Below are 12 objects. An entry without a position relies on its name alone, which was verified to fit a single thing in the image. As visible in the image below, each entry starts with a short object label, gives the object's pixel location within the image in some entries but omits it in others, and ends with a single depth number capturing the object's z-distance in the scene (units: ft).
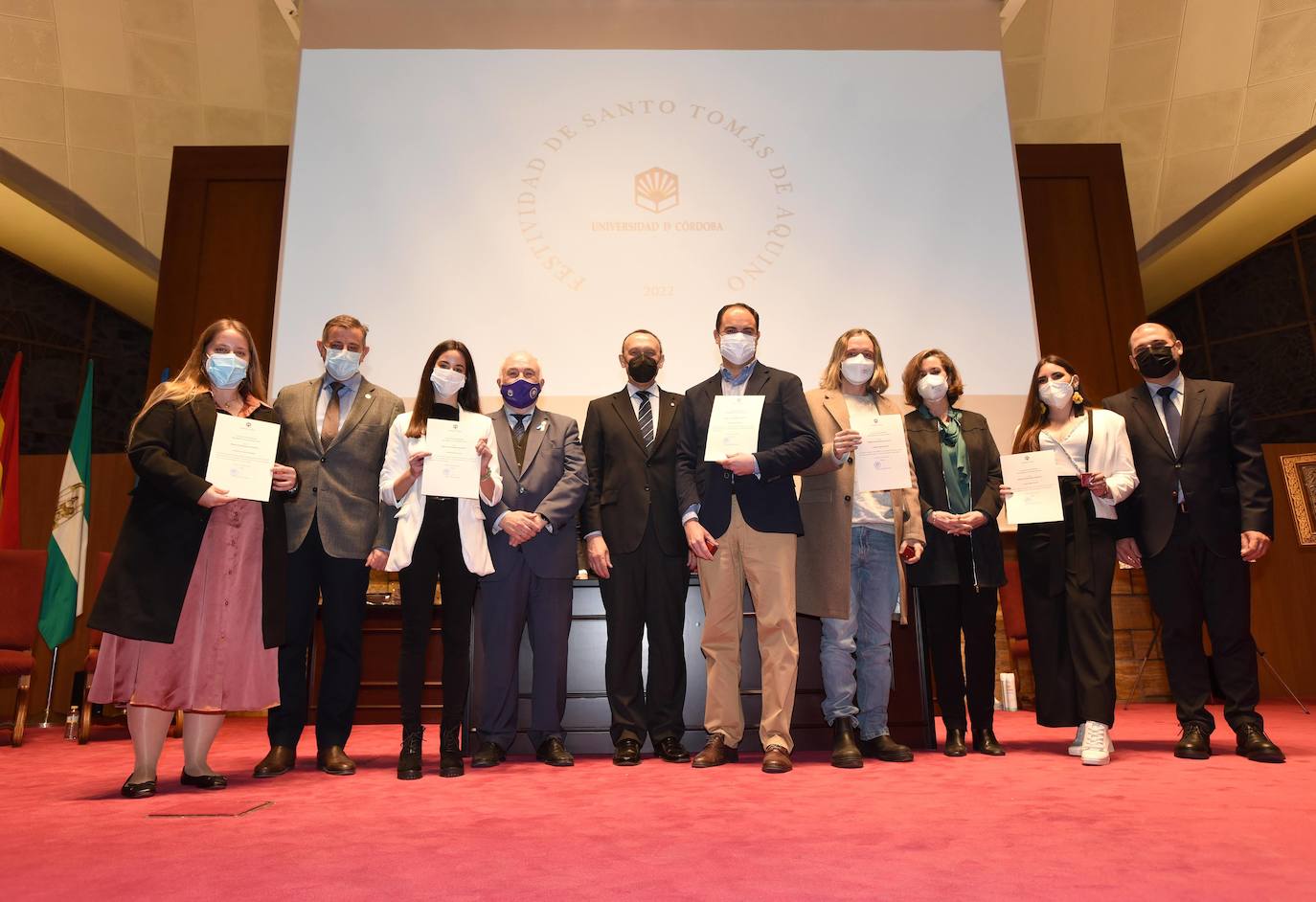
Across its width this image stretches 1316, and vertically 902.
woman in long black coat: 8.25
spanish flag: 19.06
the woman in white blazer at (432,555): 9.61
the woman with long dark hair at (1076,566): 10.07
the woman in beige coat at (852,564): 10.13
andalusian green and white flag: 17.47
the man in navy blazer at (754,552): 9.77
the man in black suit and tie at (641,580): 10.40
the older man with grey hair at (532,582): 10.28
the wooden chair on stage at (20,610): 14.39
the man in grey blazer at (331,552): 9.75
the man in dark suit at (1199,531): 9.89
